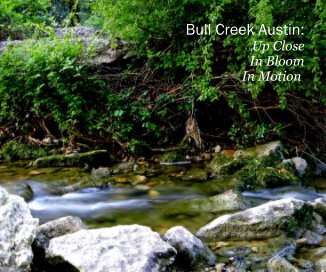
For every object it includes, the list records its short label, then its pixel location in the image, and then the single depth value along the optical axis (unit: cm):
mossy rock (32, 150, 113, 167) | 593
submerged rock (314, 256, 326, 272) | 271
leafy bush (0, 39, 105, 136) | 649
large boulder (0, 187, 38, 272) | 240
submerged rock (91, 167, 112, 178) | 549
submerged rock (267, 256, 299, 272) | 262
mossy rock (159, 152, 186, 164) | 604
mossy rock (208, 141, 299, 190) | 480
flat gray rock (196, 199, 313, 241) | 328
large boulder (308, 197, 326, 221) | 372
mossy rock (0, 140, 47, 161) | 664
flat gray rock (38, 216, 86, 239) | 310
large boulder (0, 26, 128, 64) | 702
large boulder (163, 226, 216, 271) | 283
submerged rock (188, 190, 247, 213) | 396
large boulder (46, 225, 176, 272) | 241
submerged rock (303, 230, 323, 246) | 321
